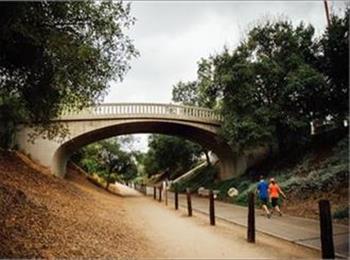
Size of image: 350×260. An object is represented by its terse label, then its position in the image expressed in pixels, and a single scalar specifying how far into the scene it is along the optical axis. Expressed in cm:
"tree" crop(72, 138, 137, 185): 3934
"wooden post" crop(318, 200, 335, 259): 685
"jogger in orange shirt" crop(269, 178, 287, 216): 1441
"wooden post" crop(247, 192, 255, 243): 938
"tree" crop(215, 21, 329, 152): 2214
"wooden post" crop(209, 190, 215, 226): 1284
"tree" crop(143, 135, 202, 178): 4216
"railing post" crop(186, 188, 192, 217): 1613
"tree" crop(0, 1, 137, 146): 917
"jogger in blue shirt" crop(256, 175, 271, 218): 1481
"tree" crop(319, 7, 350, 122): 1777
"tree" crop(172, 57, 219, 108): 3426
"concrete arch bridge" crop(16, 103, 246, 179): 2619
